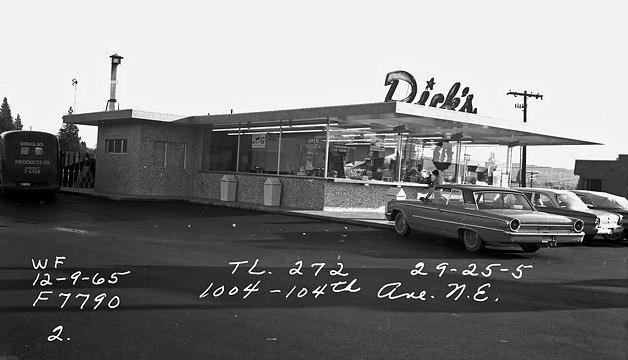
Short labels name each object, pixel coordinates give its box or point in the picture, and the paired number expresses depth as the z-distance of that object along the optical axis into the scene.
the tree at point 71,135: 96.29
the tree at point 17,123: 120.74
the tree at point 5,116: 117.72
